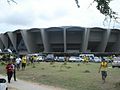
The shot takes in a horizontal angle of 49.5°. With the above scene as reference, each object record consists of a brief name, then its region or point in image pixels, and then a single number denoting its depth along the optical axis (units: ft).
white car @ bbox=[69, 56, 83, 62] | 96.18
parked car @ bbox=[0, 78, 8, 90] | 16.94
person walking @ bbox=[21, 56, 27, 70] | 46.99
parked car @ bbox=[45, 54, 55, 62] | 99.73
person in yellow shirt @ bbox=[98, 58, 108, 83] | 29.42
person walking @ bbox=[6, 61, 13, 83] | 30.60
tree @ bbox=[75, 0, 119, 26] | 15.49
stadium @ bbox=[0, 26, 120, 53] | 152.39
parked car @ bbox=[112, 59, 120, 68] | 57.75
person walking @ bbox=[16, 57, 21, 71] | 46.03
